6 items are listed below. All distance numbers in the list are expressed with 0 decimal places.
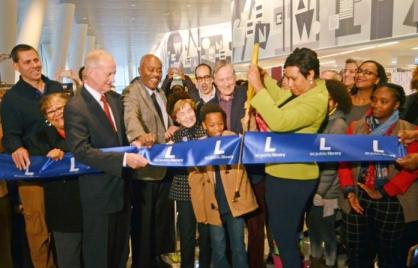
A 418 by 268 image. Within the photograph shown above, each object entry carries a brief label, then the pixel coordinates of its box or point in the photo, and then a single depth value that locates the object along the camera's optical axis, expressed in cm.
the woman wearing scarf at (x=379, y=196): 287
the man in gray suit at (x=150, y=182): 330
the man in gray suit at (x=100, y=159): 260
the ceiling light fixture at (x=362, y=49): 617
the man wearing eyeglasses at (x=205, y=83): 412
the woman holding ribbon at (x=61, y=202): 287
